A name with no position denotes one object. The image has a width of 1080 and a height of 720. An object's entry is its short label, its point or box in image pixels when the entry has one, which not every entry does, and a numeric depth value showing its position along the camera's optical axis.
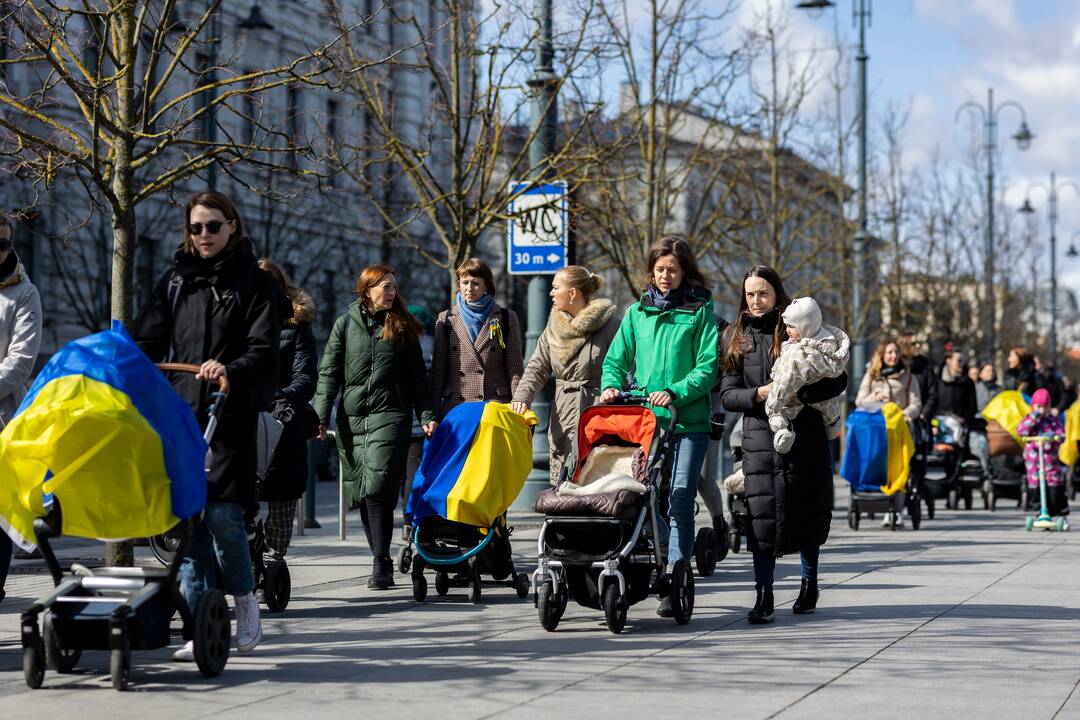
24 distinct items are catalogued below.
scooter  16.20
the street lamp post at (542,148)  15.30
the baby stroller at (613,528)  8.23
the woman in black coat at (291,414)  9.52
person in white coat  8.38
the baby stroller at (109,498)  6.34
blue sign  14.61
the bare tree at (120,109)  9.06
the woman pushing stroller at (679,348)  9.18
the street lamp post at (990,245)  38.75
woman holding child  8.74
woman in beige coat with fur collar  10.50
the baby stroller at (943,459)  18.43
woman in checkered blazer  10.63
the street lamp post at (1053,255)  53.22
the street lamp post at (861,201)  26.38
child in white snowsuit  8.62
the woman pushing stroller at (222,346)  7.06
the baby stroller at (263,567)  8.87
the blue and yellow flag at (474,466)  9.43
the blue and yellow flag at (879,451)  15.17
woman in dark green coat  10.18
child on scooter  16.48
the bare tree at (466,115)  14.84
